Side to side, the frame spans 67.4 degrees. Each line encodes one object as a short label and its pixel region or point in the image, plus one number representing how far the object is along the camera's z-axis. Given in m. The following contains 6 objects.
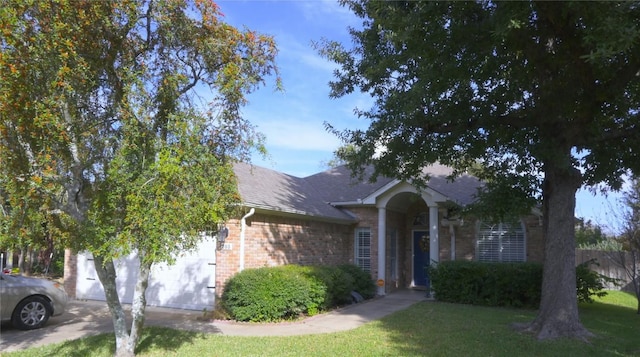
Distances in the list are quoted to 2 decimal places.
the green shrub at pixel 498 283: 13.31
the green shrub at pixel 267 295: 11.12
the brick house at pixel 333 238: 12.50
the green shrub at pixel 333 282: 12.41
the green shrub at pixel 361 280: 14.72
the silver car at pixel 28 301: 10.02
